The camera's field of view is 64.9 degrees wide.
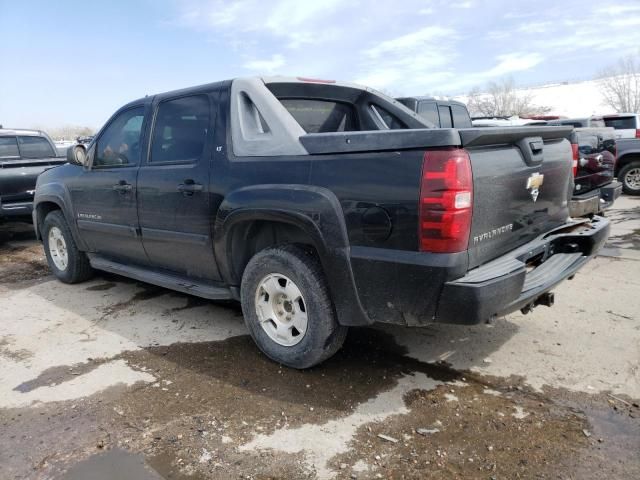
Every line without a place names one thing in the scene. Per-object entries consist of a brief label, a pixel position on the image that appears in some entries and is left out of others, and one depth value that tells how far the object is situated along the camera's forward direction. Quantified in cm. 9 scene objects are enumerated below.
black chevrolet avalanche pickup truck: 262
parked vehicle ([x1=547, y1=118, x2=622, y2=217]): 612
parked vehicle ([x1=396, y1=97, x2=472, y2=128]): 884
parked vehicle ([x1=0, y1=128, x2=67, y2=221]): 770
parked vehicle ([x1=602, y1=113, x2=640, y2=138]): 1406
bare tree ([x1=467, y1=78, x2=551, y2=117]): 5848
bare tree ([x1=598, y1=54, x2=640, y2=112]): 5166
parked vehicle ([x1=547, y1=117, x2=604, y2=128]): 1274
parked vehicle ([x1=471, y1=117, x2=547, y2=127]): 1557
